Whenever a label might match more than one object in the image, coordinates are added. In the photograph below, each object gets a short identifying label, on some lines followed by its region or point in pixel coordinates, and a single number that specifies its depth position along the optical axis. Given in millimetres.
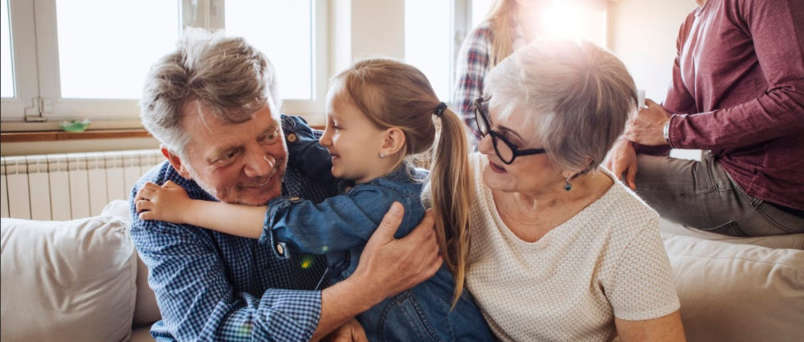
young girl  1146
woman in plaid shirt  2350
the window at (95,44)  2678
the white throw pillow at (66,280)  1401
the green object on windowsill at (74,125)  2768
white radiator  2434
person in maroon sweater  1520
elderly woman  1088
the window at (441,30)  4770
